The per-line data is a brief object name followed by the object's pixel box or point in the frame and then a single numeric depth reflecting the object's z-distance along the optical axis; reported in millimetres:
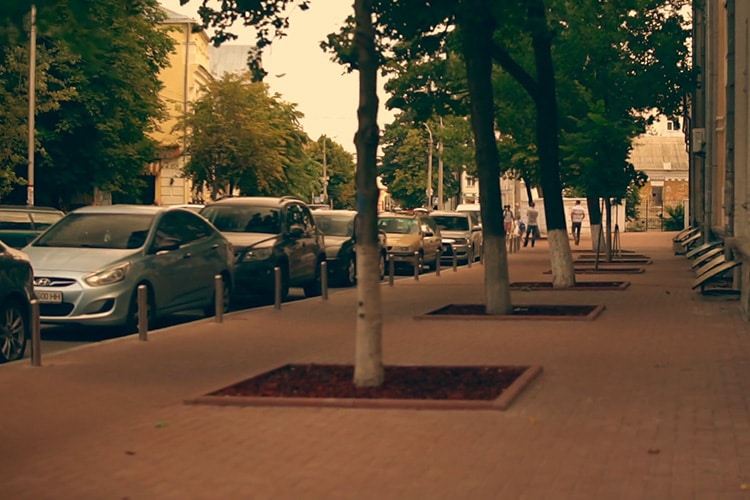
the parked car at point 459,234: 40688
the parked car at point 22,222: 25234
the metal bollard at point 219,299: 17766
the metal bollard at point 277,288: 20172
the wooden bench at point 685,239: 42406
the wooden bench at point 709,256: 29612
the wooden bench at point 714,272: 21386
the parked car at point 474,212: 47588
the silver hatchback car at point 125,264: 15734
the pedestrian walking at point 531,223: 53156
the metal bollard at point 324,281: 22819
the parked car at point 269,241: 21719
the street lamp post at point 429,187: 92556
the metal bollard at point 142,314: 15258
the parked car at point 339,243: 27734
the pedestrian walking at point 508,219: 56812
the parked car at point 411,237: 34688
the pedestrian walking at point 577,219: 55156
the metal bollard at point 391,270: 27750
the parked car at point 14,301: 13344
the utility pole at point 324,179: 130225
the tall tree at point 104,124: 48344
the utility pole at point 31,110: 42969
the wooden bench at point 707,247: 32062
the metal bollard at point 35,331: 12883
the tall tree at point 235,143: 63594
